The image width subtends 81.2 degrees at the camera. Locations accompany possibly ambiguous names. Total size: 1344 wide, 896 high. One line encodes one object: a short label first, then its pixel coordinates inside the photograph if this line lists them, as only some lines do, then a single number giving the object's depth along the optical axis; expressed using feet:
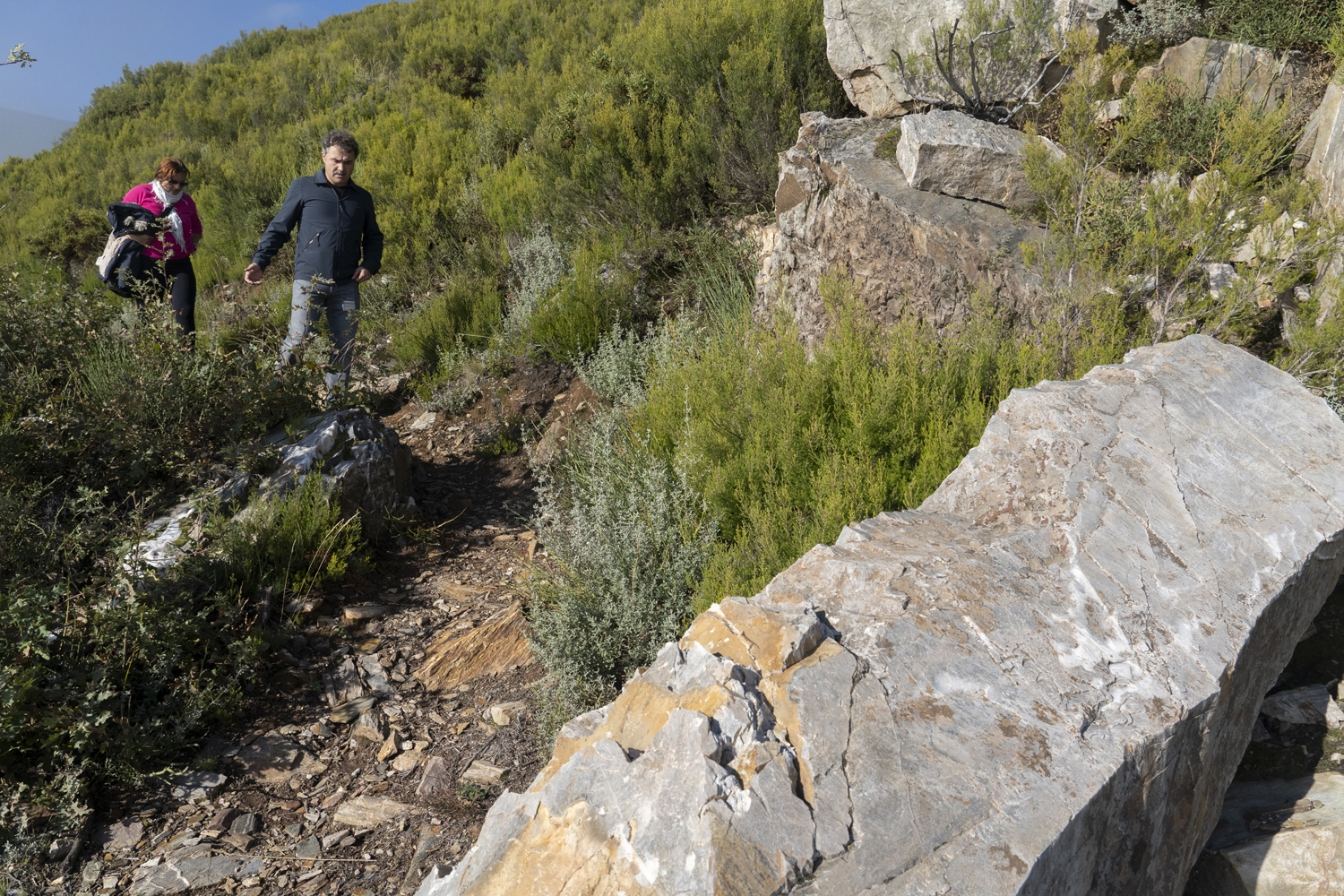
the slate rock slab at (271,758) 9.64
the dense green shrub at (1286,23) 15.94
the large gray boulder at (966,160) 15.78
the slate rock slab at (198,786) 9.16
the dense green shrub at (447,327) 22.03
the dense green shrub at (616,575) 10.11
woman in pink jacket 18.56
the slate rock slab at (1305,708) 9.30
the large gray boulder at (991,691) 5.00
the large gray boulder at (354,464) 13.60
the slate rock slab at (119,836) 8.54
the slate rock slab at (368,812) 9.11
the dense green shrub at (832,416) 10.14
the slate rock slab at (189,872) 8.11
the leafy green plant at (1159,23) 16.85
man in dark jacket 17.21
